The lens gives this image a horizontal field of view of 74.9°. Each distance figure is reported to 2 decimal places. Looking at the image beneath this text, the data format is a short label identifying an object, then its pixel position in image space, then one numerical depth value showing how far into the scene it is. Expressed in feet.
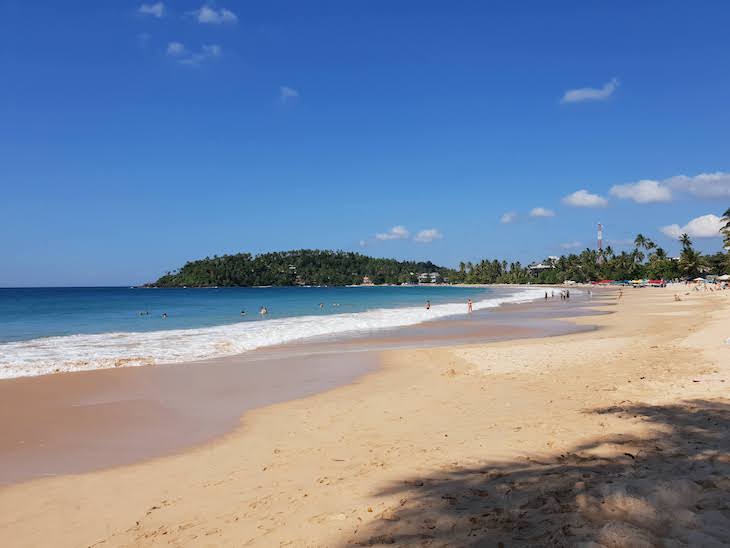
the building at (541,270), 641.81
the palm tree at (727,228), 252.81
